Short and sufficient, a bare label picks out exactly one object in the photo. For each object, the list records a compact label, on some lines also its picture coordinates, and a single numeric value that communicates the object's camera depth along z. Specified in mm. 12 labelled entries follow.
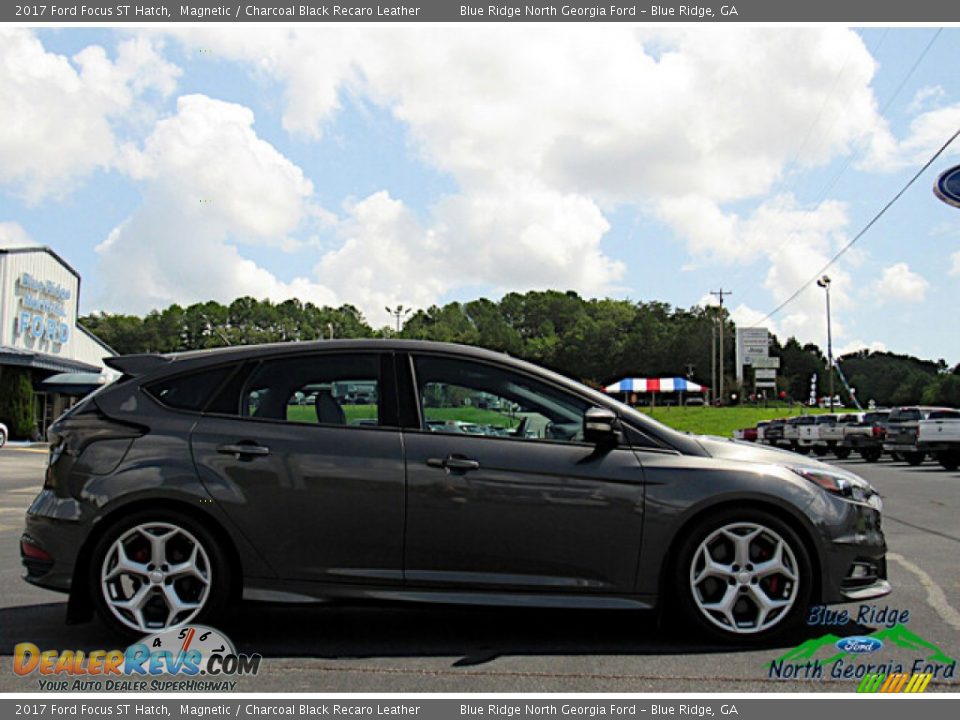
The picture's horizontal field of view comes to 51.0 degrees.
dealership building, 36625
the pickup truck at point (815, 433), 37750
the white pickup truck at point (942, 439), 25109
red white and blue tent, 107500
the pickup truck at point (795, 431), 41062
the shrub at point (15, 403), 35625
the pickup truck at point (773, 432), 44838
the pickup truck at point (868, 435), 30922
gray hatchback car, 5105
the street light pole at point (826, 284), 65688
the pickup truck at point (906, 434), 26530
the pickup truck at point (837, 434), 35000
